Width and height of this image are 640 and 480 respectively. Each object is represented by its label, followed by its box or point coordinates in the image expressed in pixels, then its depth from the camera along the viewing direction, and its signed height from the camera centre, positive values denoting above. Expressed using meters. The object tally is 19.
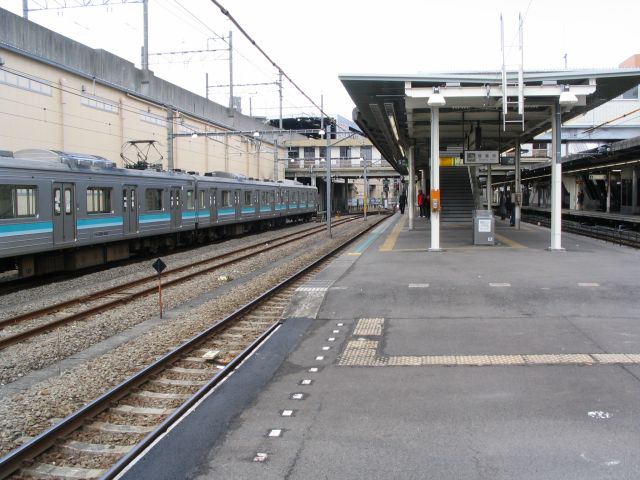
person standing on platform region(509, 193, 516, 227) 26.16 -0.36
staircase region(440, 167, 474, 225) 25.95 +0.71
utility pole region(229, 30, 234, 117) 33.56 +8.58
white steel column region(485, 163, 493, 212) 23.49 +1.04
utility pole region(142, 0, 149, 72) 26.20 +7.96
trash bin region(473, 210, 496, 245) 17.33 -0.51
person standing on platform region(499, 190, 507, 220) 34.41 +0.13
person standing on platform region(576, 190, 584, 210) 42.88 +0.73
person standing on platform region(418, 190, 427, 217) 33.22 +0.56
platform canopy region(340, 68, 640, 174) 14.41 +3.14
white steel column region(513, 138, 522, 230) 22.03 +0.81
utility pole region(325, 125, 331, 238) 25.58 +1.04
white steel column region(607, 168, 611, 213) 34.69 +0.98
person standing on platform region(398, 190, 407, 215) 49.03 +0.76
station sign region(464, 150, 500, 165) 18.36 +1.65
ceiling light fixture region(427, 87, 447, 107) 14.33 +2.66
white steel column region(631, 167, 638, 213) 30.67 +1.06
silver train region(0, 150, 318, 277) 12.95 +0.15
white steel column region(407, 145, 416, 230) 25.65 +1.11
